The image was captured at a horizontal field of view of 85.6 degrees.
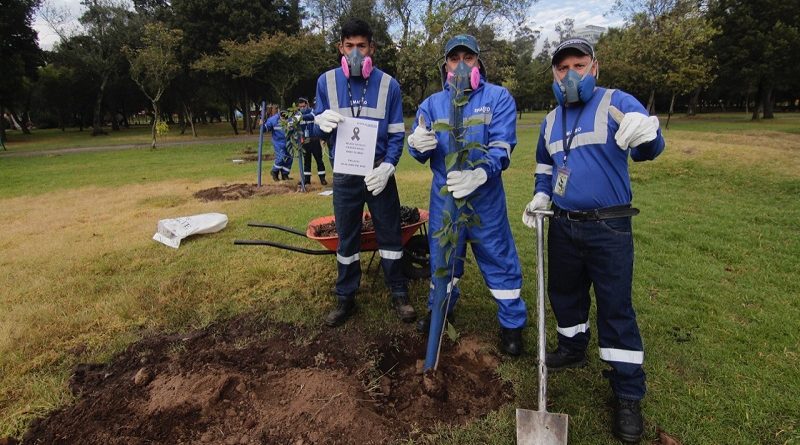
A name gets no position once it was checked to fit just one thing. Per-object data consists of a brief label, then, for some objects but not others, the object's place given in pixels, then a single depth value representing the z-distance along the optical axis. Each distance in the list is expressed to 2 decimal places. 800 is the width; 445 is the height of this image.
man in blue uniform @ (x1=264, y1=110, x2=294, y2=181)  10.40
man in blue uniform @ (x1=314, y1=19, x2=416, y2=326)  3.21
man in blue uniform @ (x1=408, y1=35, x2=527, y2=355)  2.75
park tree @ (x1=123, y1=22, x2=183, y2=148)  18.28
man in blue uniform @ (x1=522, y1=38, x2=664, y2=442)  2.31
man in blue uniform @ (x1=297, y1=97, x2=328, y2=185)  9.98
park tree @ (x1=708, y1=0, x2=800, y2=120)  24.10
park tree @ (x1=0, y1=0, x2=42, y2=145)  23.50
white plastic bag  5.79
